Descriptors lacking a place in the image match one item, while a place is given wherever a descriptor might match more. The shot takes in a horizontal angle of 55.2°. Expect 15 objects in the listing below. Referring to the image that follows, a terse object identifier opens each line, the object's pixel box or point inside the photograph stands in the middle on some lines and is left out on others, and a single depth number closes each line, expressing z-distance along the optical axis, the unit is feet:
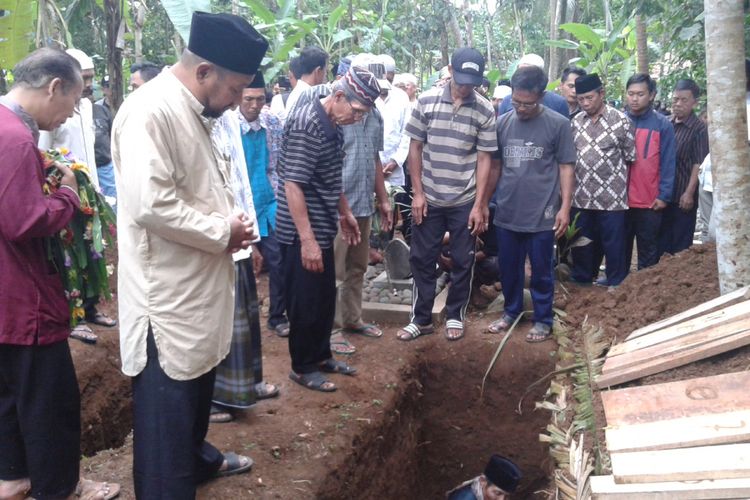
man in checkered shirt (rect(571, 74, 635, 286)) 19.45
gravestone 21.27
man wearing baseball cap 16.99
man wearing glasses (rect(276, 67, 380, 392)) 13.50
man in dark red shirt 8.60
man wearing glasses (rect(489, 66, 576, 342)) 17.07
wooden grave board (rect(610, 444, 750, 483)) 8.93
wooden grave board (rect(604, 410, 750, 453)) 9.77
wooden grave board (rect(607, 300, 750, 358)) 12.98
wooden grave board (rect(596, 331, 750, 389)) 12.07
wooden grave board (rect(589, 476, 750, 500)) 8.53
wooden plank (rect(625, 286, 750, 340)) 13.80
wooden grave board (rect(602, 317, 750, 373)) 12.44
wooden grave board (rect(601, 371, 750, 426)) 10.63
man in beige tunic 8.00
